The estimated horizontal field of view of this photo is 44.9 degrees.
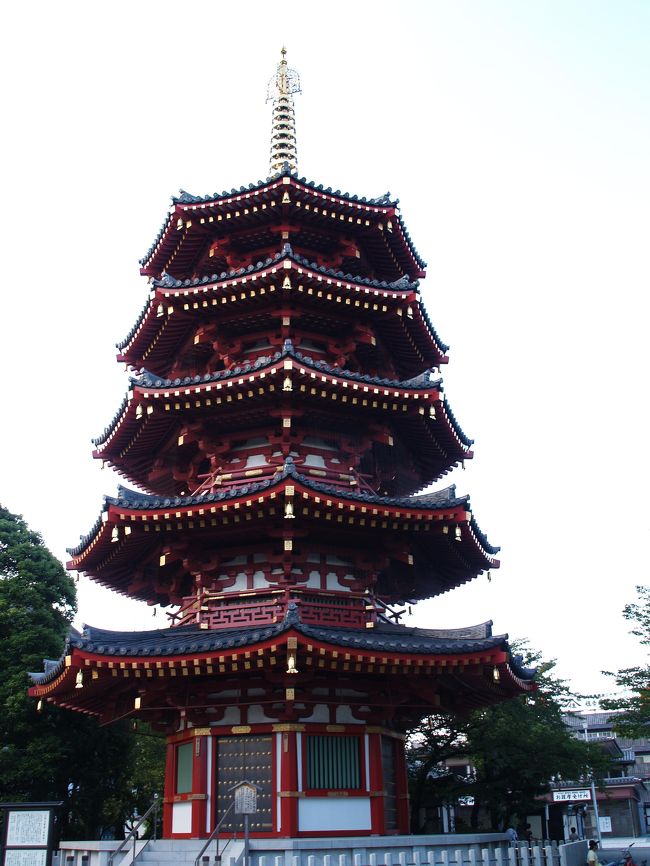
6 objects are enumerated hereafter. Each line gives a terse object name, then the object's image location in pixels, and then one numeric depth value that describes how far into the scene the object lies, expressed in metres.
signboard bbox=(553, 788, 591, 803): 44.69
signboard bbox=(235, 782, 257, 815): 15.55
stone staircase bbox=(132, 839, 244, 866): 15.70
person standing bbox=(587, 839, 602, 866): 24.00
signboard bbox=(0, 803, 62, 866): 15.10
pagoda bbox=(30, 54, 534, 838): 17.41
